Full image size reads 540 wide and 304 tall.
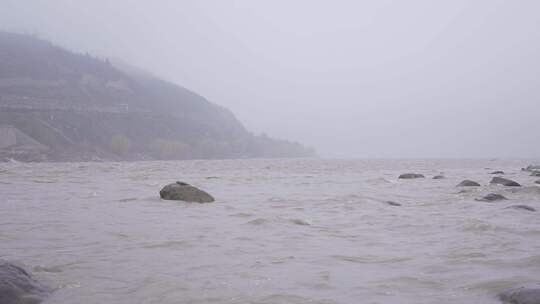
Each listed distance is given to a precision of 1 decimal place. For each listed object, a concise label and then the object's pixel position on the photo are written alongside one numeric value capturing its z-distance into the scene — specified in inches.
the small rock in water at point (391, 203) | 479.4
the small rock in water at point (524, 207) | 414.0
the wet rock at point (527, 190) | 587.0
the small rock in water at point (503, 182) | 705.3
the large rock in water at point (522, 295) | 148.6
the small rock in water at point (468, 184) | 717.6
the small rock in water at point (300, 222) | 341.0
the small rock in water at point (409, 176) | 1033.7
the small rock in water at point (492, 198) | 496.1
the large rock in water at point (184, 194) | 483.5
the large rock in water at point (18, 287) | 152.4
